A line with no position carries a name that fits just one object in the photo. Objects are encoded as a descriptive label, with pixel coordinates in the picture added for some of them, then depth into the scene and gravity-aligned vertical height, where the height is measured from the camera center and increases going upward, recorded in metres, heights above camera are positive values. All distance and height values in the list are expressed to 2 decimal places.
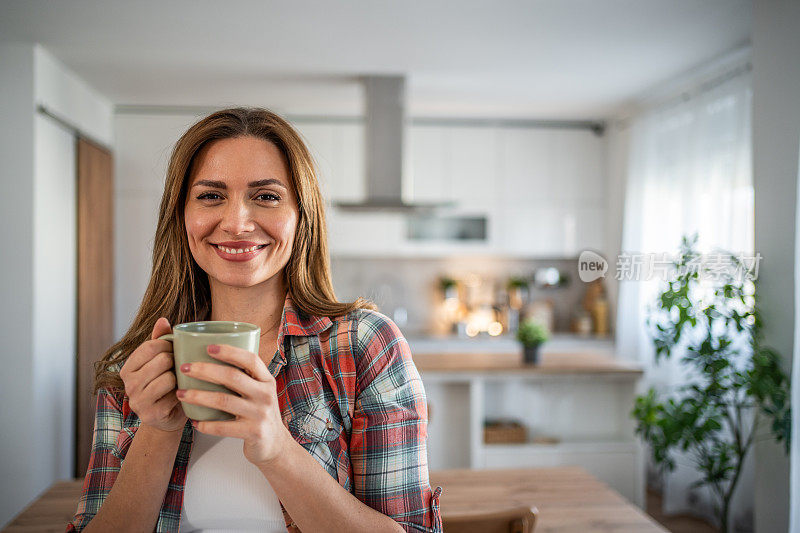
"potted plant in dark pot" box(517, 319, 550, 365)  3.48 -0.46
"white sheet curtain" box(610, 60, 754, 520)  3.27 +0.43
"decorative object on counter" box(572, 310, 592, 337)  5.08 -0.56
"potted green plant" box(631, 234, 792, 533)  2.31 -0.47
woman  0.84 -0.19
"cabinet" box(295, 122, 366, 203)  4.92 +0.82
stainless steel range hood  3.86 +0.75
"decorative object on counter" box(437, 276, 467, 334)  5.26 -0.44
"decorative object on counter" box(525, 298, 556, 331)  5.24 -0.47
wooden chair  1.24 -0.54
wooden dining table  1.53 -0.67
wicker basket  3.40 -0.98
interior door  3.93 -0.13
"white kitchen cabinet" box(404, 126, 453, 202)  5.00 +0.76
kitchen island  3.37 -0.89
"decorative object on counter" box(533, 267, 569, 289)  5.42 -0.19
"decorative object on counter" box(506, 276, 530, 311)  5.32 -0.32
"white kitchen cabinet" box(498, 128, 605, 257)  5.09 +0.55
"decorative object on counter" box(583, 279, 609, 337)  5.09 -0.40
